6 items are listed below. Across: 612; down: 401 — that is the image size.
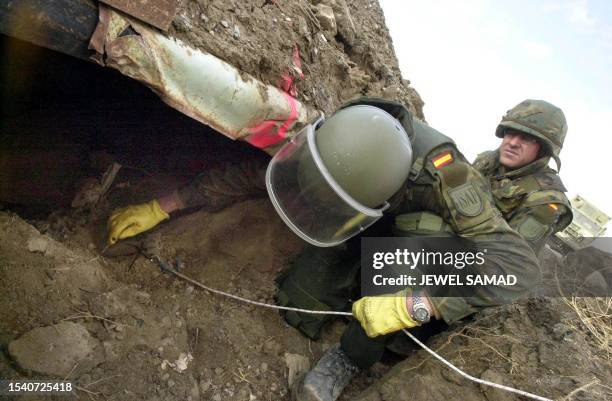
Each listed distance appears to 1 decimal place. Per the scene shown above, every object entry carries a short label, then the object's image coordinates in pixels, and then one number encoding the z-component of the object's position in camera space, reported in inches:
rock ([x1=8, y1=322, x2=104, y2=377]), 67.7
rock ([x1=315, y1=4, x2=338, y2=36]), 141.3
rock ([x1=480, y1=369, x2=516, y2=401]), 79.9
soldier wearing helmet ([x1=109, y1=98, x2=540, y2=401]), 82.9
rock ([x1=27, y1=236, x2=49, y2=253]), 81.9
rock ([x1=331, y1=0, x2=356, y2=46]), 153.8
